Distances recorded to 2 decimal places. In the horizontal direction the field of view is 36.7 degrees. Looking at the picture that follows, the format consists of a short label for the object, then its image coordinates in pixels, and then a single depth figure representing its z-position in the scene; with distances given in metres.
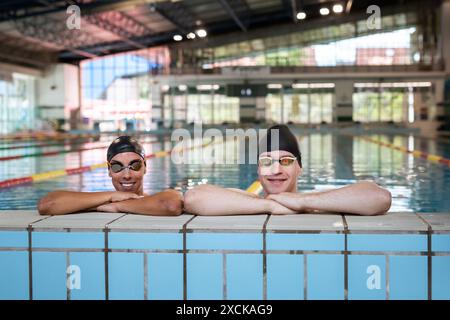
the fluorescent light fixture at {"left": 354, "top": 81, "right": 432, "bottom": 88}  47.72
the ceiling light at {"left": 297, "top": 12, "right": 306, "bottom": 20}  29.77
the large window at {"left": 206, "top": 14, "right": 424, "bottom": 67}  49.41
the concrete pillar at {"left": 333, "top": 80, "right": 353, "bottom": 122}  49.59
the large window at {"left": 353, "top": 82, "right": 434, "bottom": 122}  47.31
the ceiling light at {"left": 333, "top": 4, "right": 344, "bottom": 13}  24.59
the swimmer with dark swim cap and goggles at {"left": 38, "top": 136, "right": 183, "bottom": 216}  2.92
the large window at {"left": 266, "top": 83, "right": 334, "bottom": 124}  49.97
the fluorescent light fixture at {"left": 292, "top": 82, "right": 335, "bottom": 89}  49.97
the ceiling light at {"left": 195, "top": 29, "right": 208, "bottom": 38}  27.79
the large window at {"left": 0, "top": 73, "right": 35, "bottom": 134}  46.54
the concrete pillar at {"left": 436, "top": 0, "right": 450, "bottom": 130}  42.88
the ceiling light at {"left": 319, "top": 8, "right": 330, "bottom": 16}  26.56
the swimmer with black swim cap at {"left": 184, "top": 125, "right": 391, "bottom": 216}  2.87
